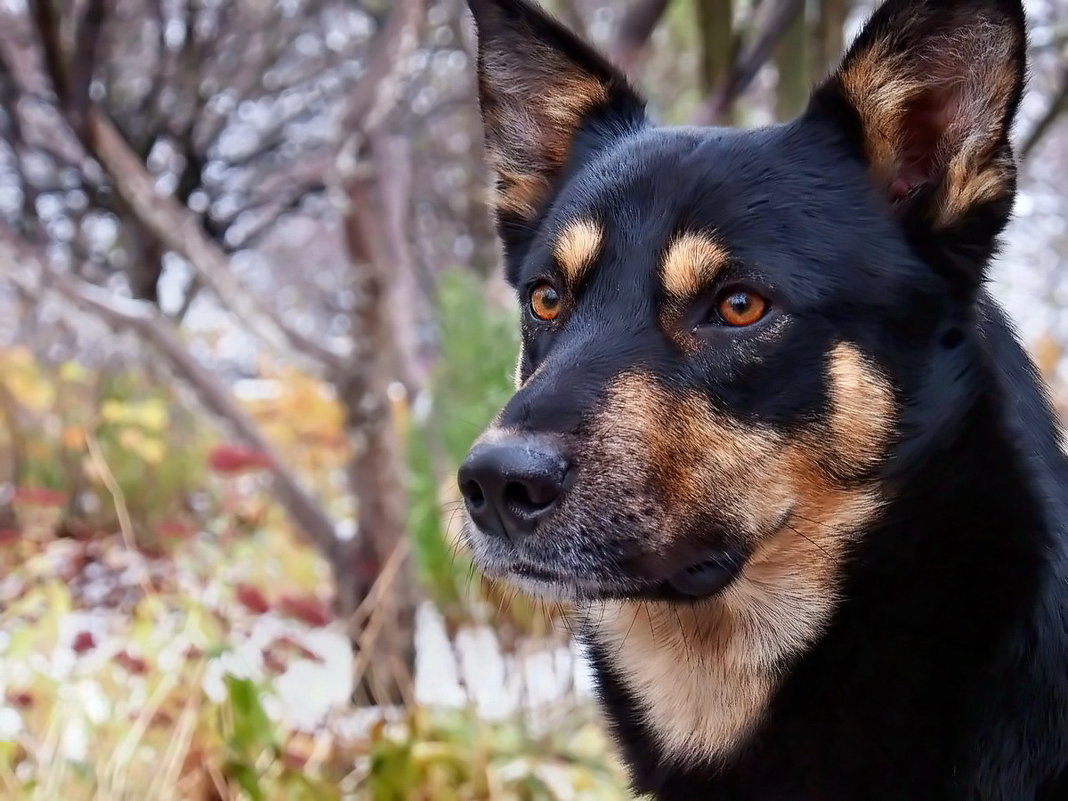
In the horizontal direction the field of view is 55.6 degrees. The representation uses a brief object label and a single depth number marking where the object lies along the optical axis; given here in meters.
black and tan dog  1.68
